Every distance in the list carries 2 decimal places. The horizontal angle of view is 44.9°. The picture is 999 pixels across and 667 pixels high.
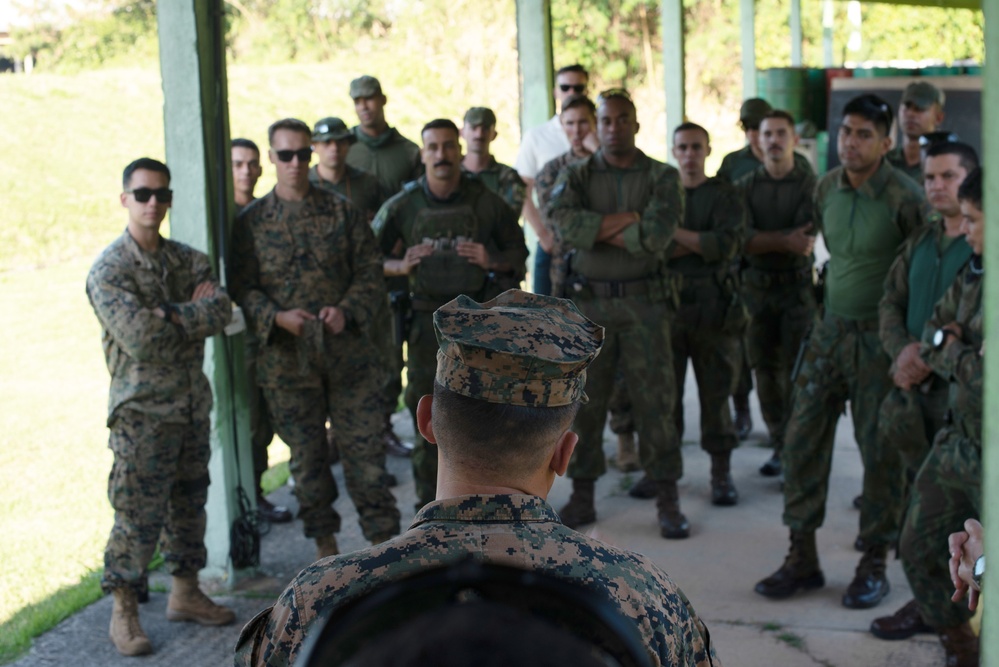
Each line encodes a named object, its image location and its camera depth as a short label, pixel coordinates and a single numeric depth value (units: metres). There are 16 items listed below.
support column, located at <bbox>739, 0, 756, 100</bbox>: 14.16
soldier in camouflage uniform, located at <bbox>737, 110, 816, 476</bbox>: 6.82
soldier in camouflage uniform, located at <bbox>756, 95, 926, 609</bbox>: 5.04
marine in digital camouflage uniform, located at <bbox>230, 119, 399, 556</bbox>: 5.25
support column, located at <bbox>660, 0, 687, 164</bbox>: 10.36
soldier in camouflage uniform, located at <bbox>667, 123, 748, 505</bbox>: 6.57
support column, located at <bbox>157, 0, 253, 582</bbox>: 5.00
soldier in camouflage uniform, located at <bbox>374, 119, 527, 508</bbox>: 6.00
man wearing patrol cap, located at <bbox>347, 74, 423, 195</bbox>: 7.20
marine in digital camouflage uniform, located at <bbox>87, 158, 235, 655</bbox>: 4.53
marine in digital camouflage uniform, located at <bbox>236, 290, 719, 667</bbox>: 1.65
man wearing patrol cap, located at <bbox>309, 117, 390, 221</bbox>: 6.50
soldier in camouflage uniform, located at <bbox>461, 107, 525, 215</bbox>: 7.09
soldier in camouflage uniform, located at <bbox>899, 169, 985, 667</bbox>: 3.88
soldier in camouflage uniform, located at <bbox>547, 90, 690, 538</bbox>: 5.88
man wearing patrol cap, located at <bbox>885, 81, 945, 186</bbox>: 6.66
